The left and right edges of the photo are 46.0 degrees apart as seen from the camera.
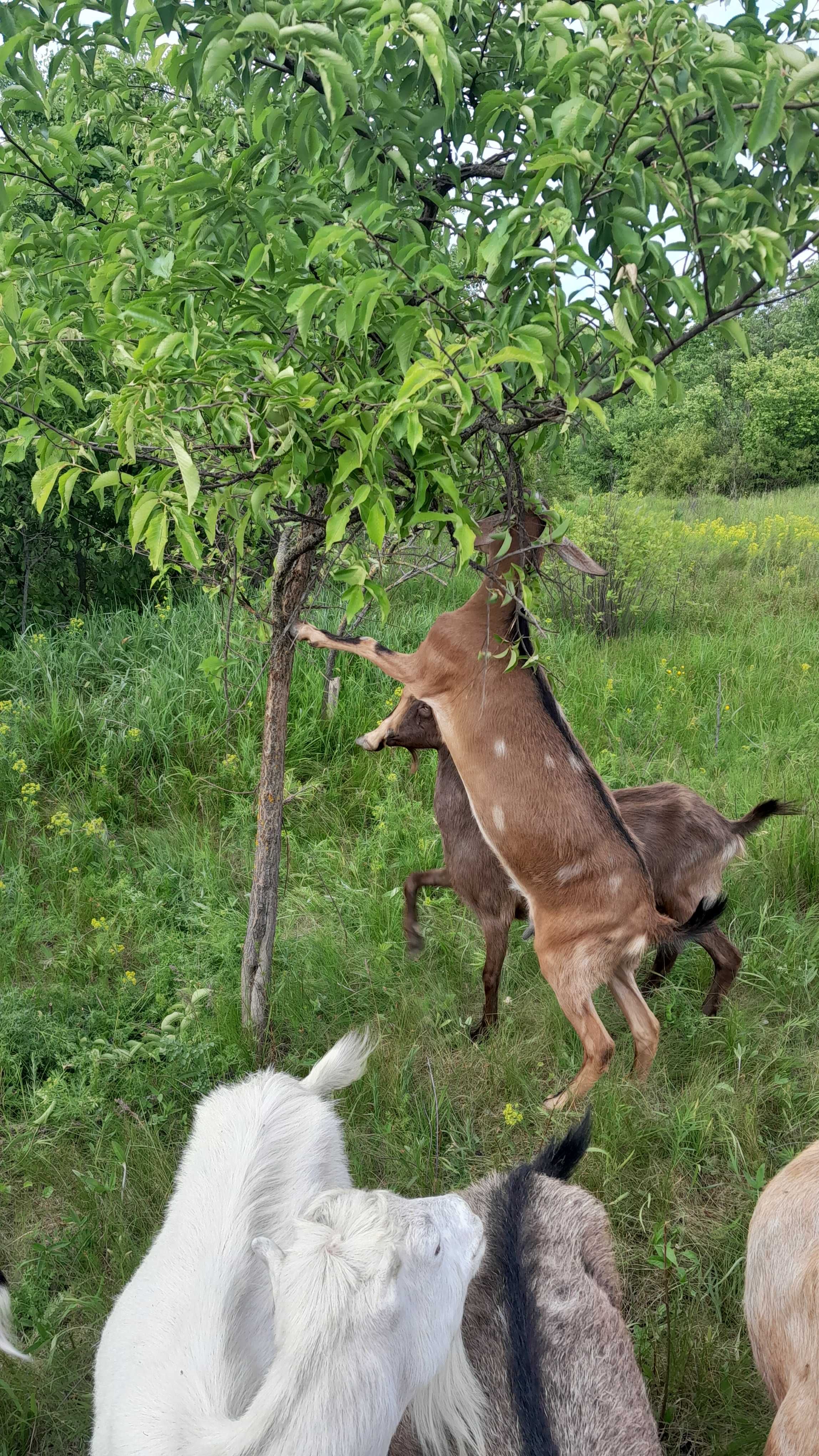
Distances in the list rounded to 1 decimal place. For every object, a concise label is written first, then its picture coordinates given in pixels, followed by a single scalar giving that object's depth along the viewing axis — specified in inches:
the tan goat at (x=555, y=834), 121.4
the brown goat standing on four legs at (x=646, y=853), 140.7
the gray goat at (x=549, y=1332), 69.1
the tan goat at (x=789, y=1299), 65.7
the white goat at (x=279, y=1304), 50.6
